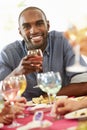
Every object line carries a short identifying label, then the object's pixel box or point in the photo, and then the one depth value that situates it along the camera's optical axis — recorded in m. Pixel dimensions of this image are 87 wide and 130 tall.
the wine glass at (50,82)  1.29
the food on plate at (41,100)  1.48
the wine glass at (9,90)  1.19
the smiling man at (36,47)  2.10
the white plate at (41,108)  1.32
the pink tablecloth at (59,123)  0.98
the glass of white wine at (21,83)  1.24
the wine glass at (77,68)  2.14
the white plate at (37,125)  0.96
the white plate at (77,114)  1.04
